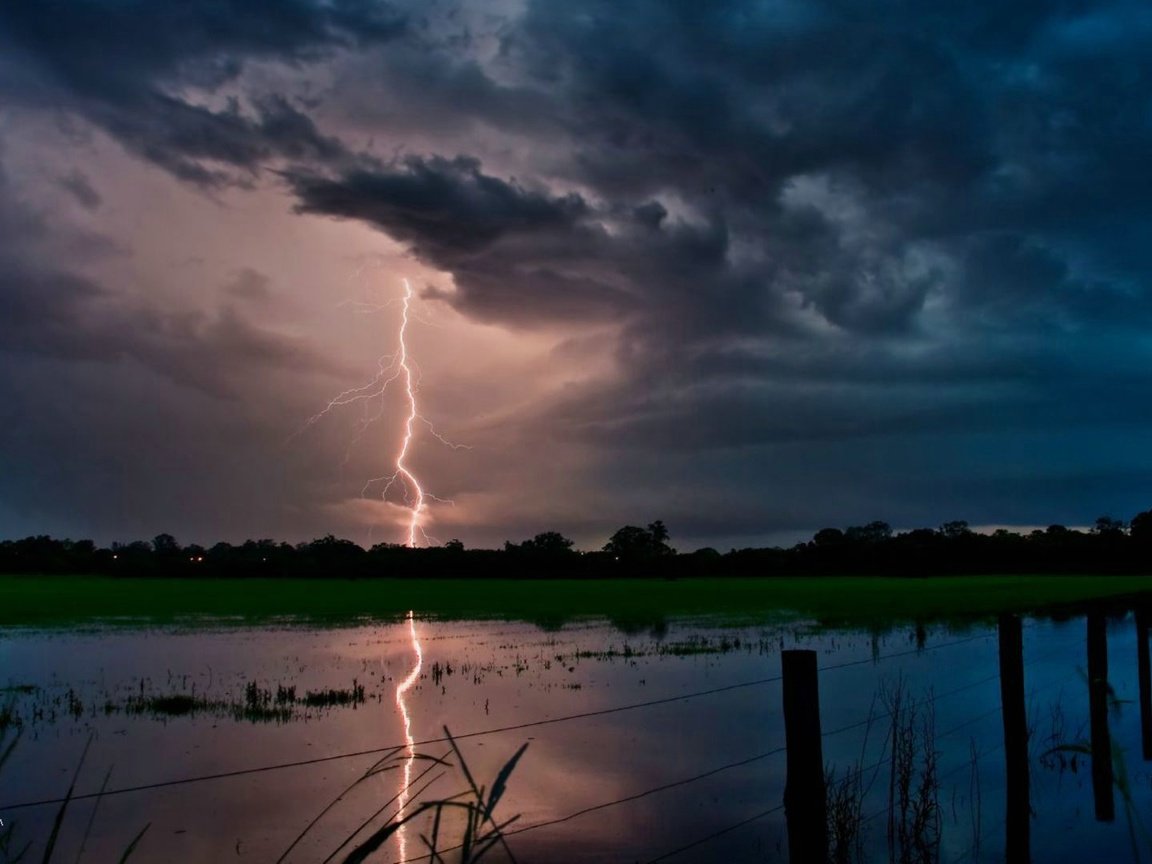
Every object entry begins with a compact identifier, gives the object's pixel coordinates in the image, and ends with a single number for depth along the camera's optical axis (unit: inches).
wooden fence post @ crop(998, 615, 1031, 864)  353.4
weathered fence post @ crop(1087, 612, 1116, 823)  449.1
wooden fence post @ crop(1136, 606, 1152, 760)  591.5
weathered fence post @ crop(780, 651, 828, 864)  209.3
